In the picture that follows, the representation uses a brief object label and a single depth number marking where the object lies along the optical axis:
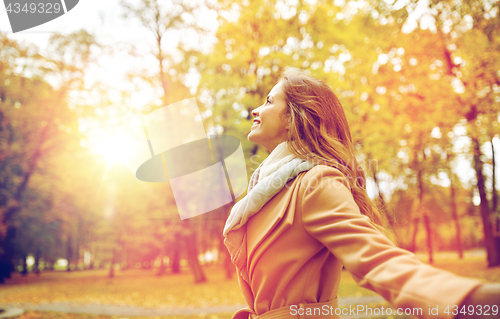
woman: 0.85
